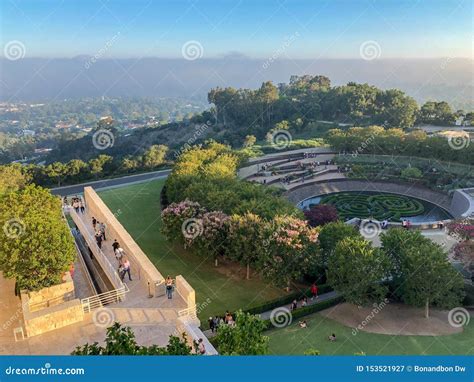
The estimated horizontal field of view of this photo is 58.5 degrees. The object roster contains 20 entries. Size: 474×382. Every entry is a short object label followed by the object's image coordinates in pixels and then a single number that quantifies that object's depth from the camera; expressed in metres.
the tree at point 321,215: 30.36
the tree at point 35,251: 15.59
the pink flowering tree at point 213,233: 23.44
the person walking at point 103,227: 22.41
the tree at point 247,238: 21.62
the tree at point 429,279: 19.73
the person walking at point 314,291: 22.09
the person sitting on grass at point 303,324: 19.72
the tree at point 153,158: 48.91
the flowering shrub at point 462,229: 24.06
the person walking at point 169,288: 16.94
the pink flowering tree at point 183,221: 24.23
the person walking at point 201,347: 12.96
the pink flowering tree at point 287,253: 21.05
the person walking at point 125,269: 18.33
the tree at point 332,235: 22.94
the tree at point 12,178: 37.08
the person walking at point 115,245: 20.48
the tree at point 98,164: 44.36
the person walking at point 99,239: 21.45
